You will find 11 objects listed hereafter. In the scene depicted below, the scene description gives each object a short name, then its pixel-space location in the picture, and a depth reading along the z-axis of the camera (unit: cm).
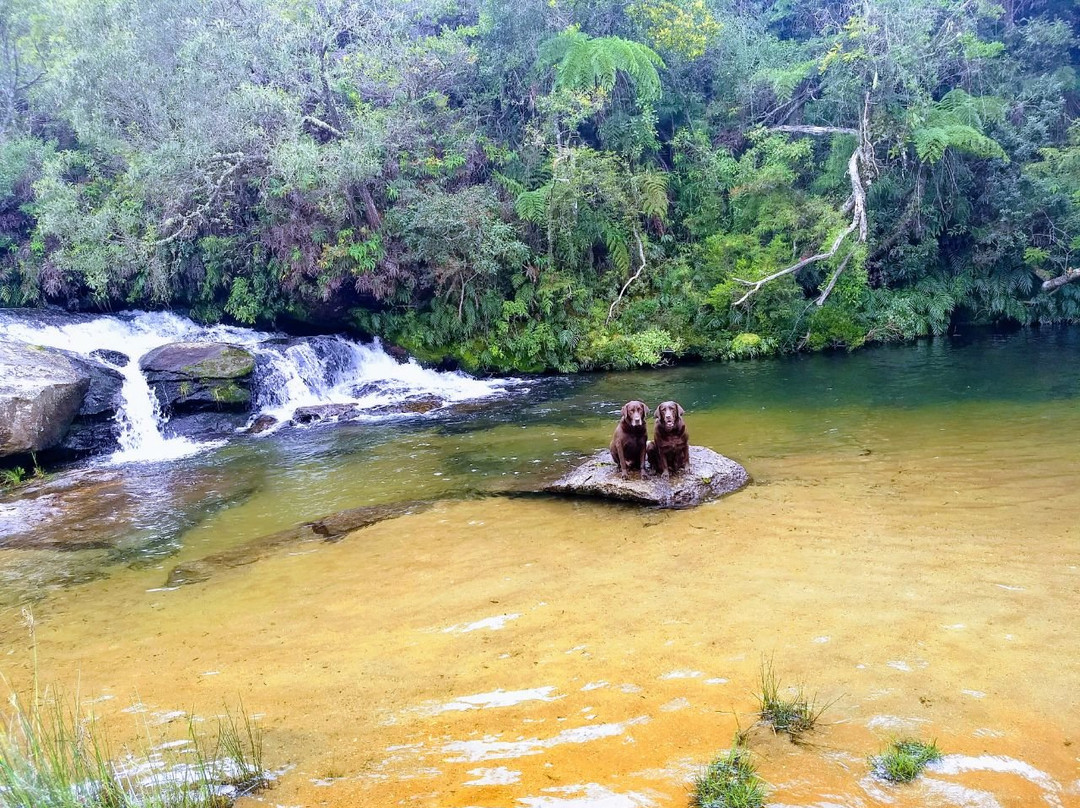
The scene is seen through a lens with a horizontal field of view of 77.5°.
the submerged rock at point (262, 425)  1191
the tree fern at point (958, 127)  1449
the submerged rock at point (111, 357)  1305
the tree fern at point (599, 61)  1480
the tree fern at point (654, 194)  1621
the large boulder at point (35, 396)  997
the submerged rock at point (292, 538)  580
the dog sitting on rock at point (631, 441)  655
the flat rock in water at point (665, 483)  643
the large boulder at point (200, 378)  1238
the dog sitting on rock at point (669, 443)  644
